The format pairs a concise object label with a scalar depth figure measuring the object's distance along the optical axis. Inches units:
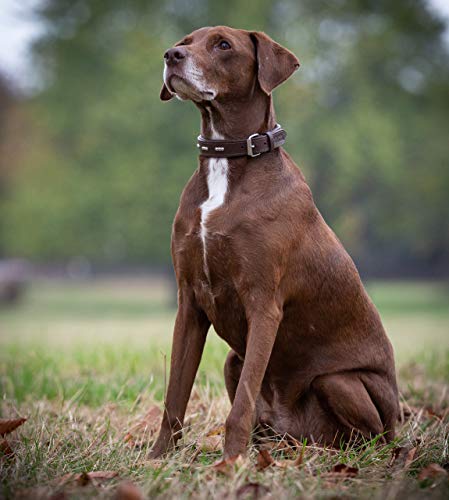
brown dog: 128.3
